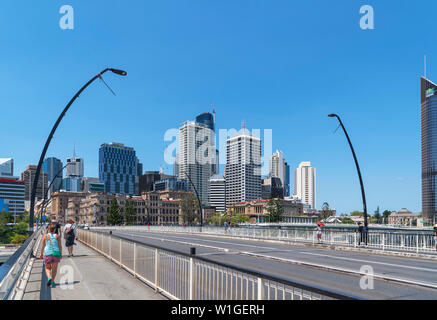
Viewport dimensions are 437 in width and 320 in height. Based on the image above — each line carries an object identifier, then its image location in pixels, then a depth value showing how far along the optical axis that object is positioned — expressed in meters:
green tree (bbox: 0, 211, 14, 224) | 117.80
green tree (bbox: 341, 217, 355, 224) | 163.80
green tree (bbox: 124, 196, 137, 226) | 138.88
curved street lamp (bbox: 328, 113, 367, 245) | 25.75
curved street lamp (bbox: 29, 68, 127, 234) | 17.61
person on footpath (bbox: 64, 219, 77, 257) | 15.98
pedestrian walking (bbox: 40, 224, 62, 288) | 9.32
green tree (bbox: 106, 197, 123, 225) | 132.88
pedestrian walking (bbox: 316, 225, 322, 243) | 27.02
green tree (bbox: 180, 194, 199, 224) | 140.54
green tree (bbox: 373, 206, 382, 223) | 180.68
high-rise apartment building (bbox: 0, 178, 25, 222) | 182.12
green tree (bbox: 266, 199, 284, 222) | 143.50
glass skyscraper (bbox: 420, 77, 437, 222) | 193.88
